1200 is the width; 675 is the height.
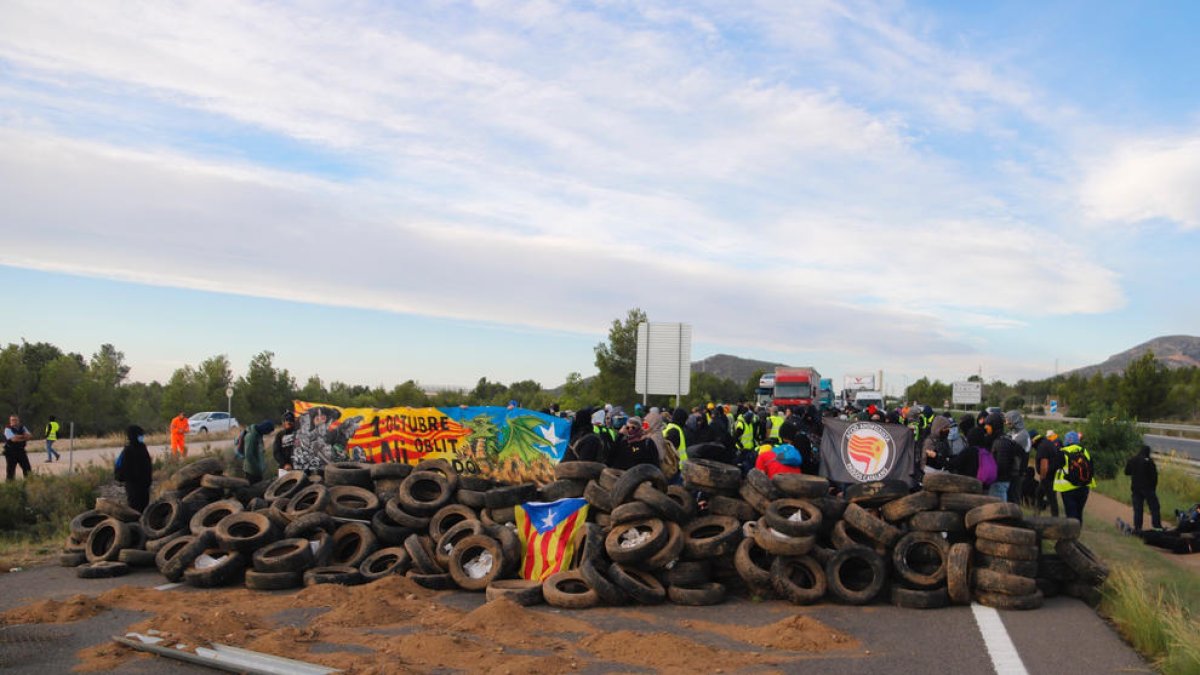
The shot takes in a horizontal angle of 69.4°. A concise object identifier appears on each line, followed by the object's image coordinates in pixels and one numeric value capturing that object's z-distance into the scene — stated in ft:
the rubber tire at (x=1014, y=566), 31.45
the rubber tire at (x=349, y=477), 42.91
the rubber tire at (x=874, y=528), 33.19
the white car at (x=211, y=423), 163.00
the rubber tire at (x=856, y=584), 31.65
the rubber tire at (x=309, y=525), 37.19
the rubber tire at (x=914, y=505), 33.78
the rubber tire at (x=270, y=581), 34.14
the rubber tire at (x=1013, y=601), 30.91
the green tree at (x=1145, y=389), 228.08
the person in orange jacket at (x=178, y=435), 95.14
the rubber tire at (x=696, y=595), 31.76
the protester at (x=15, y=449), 71.25
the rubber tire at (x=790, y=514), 32.53
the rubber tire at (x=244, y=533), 35.91
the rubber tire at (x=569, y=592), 31.01
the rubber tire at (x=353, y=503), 40.06
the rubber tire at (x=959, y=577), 31.50
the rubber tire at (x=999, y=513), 31.89
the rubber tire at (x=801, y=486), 34.55
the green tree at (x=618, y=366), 178.29
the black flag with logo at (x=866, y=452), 43.47
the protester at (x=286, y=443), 53.11
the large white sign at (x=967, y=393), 268.21
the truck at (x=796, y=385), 156.91
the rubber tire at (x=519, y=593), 31.17
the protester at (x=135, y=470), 45.14
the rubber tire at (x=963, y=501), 33.30
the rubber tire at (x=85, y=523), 40.40
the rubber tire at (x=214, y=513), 39.68
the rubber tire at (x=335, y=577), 34.09
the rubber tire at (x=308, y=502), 39.19
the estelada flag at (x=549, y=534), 34.73
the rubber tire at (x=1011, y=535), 31.19
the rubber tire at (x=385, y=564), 34.96
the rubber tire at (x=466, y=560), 33.73
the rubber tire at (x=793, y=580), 31.65
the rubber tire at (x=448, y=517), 38.26
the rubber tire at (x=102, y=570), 37.06
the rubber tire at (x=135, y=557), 38.27
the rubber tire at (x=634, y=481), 35.37
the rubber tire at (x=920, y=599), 31.19
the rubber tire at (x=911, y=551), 31.96
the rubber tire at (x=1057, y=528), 32.68
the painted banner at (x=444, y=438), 49.47
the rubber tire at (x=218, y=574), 34.83
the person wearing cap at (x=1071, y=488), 43.11
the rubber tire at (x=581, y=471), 38.09
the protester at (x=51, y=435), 96.63
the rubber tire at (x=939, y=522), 33.06
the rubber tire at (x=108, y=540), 38.70
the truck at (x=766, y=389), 172.65
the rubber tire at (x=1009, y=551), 31.35
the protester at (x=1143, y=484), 49.90
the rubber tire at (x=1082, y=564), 32.22
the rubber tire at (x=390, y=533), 37.83
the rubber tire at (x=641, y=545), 32.35
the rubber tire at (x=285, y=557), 34.55
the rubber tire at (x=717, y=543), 33.06
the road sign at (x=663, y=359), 95.30
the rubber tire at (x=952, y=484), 33.81
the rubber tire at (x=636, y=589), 31.35
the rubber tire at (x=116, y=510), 40.98
